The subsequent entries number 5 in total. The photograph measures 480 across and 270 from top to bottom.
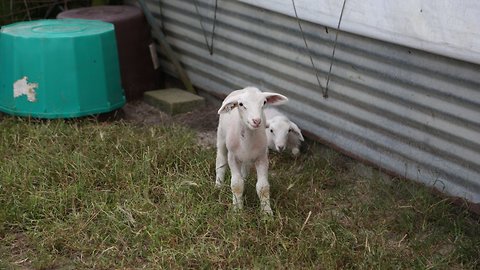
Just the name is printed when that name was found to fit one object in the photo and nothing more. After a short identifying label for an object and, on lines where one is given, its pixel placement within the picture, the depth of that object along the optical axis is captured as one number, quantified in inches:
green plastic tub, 261.0
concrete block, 287.0
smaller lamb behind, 227.8
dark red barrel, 296.2
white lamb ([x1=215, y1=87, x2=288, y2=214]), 181.5
